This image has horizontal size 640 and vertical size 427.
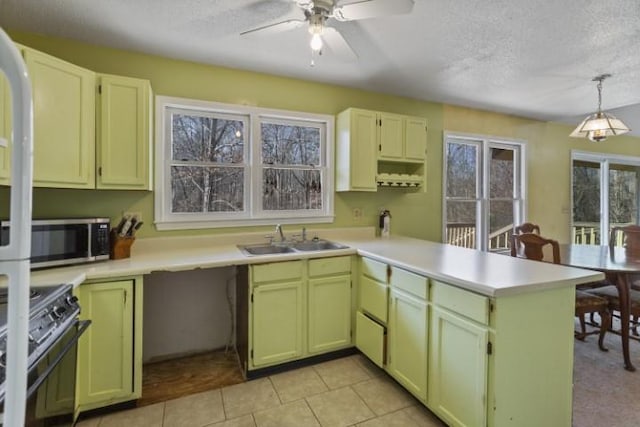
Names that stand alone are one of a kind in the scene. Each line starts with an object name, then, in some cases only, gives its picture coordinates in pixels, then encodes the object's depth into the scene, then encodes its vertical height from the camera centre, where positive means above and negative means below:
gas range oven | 1.10 -0.55
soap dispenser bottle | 3.29 -0.09
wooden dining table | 2.35 -0.39
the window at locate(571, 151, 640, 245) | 4.81 +0.35
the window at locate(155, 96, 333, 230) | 2.59 +0.43
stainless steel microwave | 1.77 -0.17
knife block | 2.15 -0.23
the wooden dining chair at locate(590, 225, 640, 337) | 2.46 -0.64
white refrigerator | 0.70 -0.07
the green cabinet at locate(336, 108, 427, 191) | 2.92 +0.64
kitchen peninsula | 1.49 -0.57
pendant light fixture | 2.86 +0.81
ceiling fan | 1.52 +1.03
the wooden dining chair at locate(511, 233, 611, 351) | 2.48 -0.66
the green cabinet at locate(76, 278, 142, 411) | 1.80 -0.77
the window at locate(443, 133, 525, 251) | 3.88 +0.31
